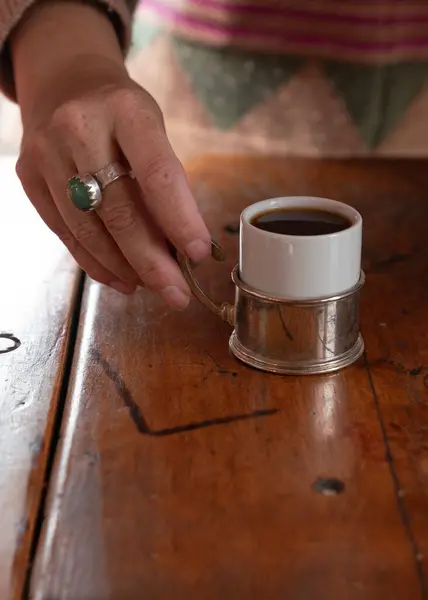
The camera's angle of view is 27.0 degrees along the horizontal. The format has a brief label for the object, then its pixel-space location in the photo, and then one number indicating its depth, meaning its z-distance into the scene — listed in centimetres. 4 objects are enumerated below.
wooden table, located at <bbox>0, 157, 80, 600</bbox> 62
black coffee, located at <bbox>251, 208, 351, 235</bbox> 81
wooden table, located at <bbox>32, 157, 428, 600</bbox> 58
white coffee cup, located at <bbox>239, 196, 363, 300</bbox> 76
